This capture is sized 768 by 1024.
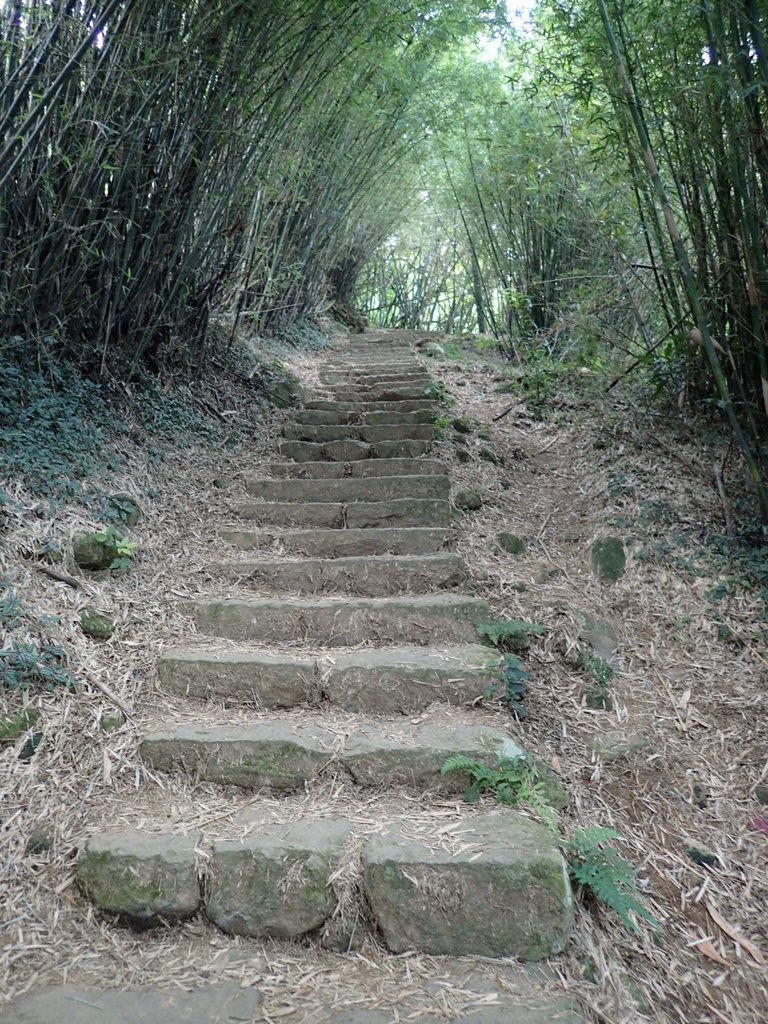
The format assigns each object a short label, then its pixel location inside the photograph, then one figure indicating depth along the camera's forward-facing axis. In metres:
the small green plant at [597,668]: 2.21
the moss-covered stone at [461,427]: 4.07
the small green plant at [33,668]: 1.84
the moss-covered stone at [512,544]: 2.95
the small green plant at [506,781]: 1.68
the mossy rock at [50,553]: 2.22
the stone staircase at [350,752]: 1.44
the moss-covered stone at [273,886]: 1.46
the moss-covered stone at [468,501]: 3.23
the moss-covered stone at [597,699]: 2.12
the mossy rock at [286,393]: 4.46
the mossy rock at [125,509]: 2.61
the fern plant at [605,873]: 1.43
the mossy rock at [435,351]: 6.84
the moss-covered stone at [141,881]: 1.48
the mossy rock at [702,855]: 1.66
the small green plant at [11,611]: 1.93
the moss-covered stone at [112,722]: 1.88
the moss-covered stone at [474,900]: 1.41
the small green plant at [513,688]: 2.00
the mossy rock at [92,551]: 2.34
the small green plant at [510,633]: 2.23
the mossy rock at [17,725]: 1.75
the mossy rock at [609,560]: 2.72
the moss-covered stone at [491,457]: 3.76
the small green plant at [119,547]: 2.40
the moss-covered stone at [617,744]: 1.94
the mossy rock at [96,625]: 2.13
